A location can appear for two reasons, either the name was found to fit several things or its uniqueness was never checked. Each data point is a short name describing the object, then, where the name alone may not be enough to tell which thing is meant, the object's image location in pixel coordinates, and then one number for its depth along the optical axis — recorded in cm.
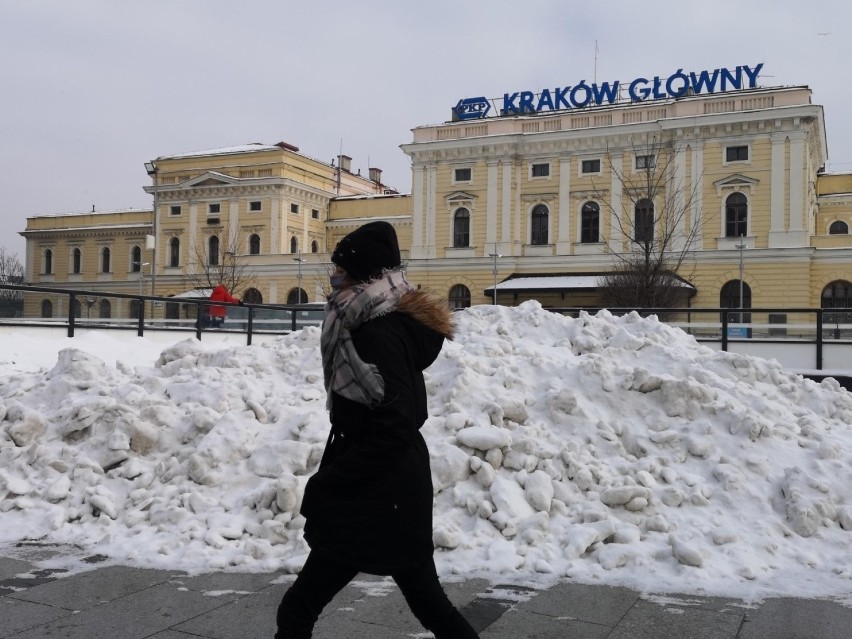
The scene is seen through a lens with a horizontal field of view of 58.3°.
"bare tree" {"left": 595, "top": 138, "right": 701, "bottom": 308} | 3725
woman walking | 281
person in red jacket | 1780
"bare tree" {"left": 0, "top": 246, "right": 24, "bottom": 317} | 8294
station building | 3859
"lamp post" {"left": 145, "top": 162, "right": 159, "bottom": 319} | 5806
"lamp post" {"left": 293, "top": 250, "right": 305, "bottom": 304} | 4931
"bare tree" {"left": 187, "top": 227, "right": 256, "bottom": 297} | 5091
